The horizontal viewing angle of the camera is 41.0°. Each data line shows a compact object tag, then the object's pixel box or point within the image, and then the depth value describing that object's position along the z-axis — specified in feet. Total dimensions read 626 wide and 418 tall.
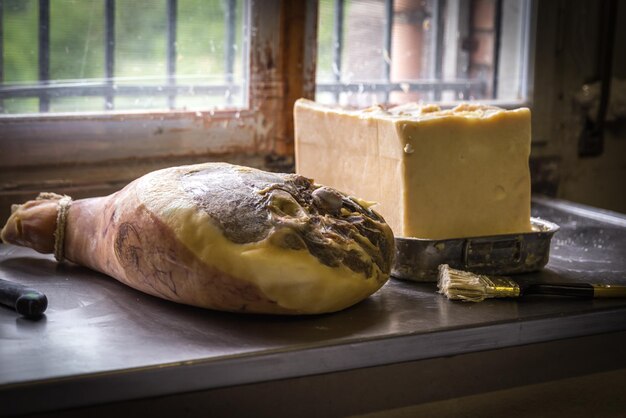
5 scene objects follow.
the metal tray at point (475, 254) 4.85
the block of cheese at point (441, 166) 4.85
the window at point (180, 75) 6.13
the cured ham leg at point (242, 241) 4.05
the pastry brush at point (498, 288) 4.63
